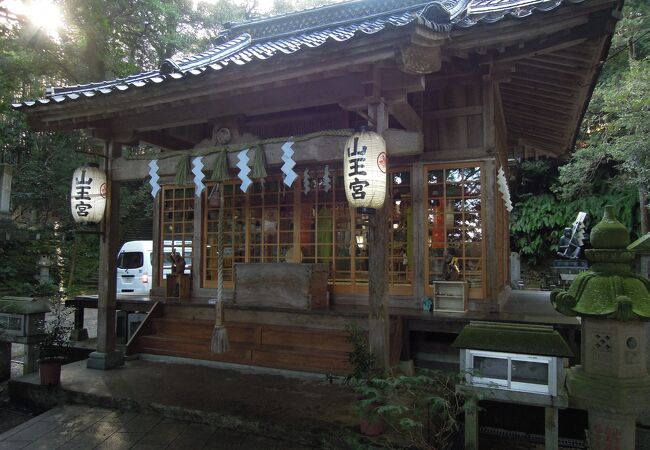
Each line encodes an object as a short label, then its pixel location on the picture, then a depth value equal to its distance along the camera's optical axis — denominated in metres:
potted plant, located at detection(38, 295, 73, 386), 6.03
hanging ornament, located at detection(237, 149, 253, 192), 5.61
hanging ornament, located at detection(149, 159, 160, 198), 6.39
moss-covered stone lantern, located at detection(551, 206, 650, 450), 3.31
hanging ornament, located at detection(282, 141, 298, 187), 5.30
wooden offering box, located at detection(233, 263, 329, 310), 7.26
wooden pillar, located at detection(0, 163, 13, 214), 15.24
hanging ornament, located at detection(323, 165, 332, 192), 8.00
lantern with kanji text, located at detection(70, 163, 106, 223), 6.59
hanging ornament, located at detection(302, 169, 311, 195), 8.24
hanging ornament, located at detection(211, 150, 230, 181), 5.80
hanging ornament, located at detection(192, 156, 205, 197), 5.99
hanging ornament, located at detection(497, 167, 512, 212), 7.35
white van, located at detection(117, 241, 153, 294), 15.49
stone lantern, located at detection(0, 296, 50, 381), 6.74
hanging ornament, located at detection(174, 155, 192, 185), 6.11
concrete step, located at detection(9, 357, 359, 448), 4.74
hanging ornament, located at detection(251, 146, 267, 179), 5.51
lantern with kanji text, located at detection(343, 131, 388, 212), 4.54
